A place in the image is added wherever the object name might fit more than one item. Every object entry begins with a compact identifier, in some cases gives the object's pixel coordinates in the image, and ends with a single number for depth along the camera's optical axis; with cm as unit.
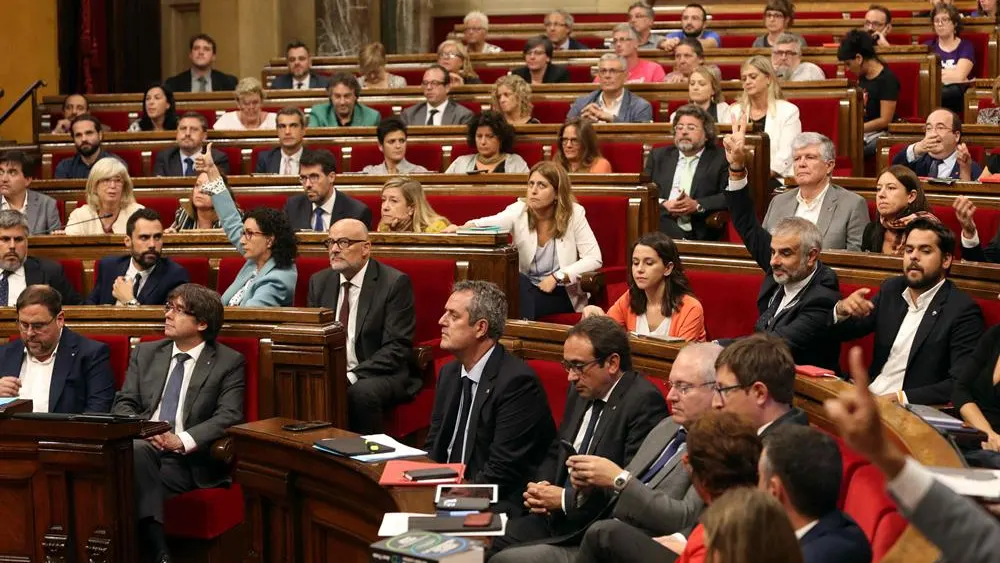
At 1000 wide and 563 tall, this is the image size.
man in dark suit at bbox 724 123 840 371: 698
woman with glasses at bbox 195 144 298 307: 844
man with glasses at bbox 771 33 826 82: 1262
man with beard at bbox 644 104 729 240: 997
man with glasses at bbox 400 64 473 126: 1273
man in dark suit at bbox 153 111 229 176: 1196
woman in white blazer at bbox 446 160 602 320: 909
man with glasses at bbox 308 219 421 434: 802
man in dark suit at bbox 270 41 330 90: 1513
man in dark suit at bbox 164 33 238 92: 1522
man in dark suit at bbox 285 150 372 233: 982
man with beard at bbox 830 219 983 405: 675
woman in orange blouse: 741
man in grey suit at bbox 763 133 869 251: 841
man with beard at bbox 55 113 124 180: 1203
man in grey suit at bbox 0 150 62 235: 1077
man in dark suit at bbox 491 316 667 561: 566
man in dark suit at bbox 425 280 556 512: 623
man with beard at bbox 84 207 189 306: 873
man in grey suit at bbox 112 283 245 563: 703
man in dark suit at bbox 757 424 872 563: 381
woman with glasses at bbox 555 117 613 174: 1044
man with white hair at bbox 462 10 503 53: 1641
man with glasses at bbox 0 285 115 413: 746
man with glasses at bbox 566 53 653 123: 1197
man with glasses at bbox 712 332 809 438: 487
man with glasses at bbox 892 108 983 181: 966
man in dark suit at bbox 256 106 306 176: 1153
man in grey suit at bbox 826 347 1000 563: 325
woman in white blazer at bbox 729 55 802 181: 1097
